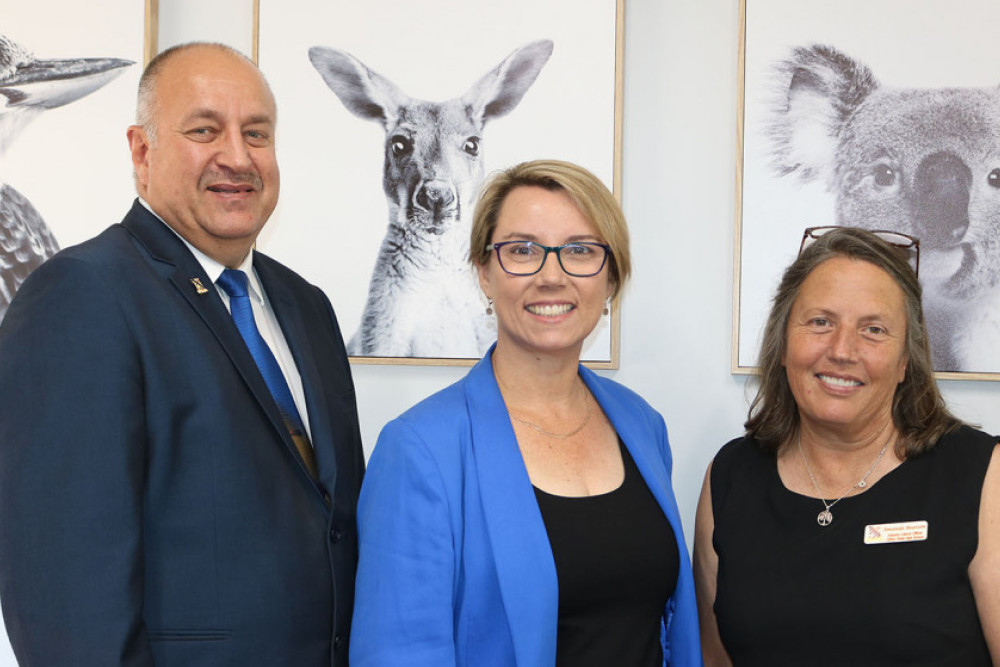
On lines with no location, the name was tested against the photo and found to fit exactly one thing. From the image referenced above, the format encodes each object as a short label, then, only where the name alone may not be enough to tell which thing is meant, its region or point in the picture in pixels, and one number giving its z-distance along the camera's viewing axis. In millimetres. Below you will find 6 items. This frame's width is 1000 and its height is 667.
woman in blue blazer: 1472
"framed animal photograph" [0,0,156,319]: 2484
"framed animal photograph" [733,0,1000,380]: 2361
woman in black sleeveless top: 1718
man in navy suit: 1226
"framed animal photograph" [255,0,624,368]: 2436
